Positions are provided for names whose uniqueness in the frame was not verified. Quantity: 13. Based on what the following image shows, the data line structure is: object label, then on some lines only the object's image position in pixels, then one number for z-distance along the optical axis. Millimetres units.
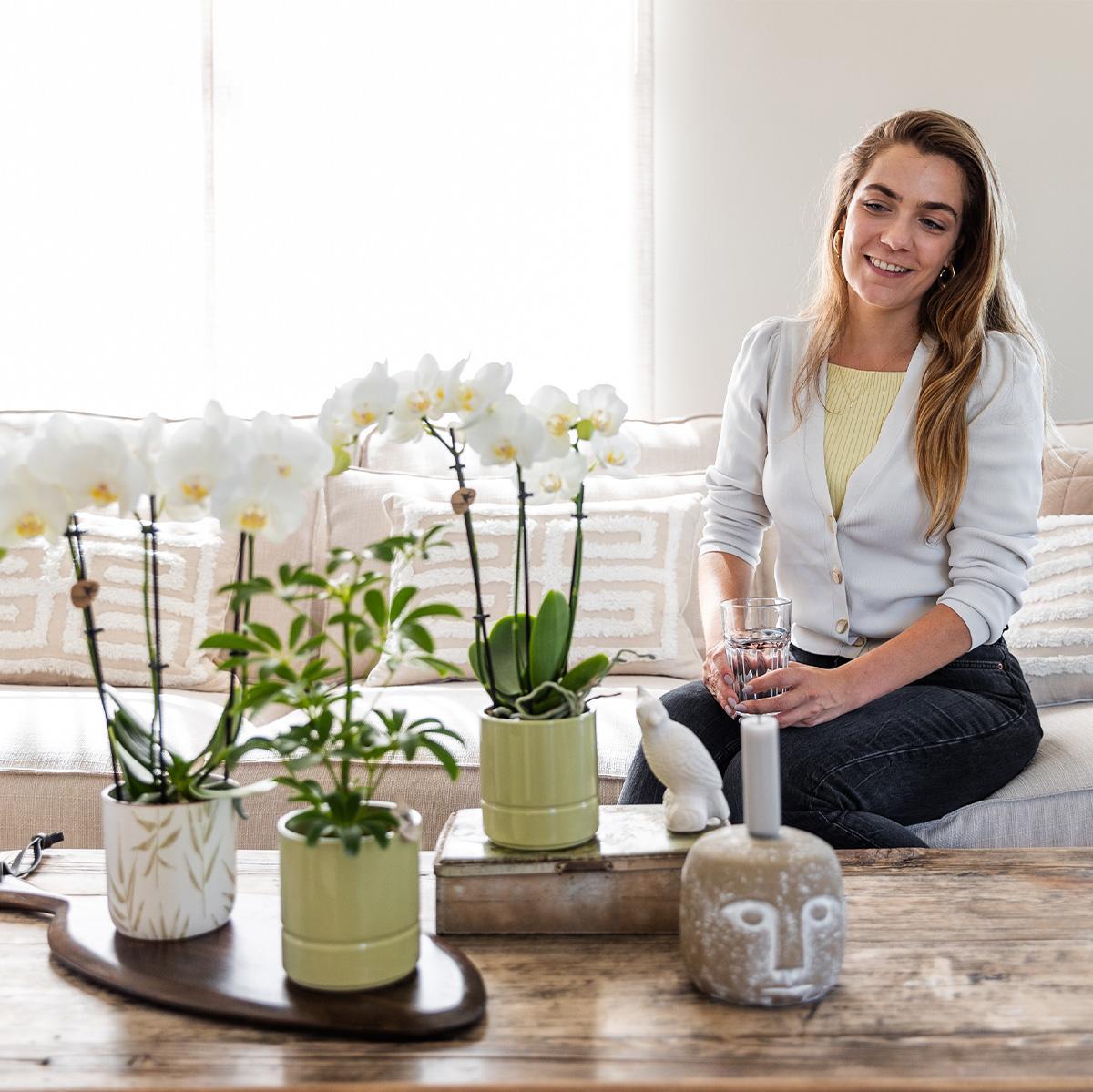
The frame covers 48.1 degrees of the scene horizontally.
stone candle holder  887
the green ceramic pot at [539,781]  1040
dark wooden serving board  872
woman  1631
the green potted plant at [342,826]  876
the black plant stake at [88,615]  907
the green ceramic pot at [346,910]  881
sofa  1815
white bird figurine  1104
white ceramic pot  962
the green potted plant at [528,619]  999
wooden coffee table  812
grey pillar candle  885
